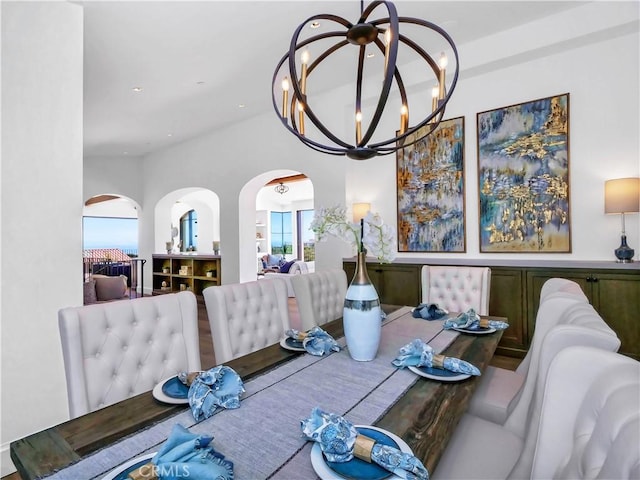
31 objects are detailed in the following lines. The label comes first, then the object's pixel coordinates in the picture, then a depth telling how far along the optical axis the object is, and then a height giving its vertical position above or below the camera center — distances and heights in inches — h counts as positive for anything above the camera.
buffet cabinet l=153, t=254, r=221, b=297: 268.4 -23.0
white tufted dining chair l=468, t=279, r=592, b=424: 48.9 -22.5
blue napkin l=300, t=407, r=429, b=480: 28.3 -17.6
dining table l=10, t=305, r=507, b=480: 31.1 -19.1
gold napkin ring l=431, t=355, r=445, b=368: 51.1 -17.5
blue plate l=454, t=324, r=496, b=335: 72.0 -18.4
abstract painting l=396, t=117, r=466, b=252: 156.2 +23.4
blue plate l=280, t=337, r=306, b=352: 60.8 -18.2
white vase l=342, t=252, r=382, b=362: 54.7 -12.2
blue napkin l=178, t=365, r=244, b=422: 38.9 -17.4
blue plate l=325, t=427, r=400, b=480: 28.4 -18.9
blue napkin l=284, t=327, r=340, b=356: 59.6 -17.3
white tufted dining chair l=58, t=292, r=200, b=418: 49.6 -16.2
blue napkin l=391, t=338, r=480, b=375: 49.3 -17.4
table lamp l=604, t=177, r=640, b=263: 114.7 +13.7
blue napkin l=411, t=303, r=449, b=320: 85.0 -17.3
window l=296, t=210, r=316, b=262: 471.5 +7.5
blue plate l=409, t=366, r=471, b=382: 47.5 -18.5
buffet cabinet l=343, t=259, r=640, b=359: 112.5 -18.9
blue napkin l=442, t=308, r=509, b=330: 74.4 -17.7
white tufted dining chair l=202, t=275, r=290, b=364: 71.4 -15.8
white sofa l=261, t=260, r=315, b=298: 321.9 -24.2
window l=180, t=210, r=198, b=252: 490.2 +22.0
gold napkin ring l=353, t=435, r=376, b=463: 29.7 -17.6
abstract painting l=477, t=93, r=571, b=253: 133.6 +25.8
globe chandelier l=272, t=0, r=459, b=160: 53.2 +37.4
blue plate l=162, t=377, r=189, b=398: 43.2 -18.5
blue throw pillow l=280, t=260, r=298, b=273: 339.9 -23.1
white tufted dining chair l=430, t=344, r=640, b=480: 22.0 -14.1
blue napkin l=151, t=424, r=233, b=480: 26.5 -17.1
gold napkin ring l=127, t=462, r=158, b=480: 26.7 -17.6
